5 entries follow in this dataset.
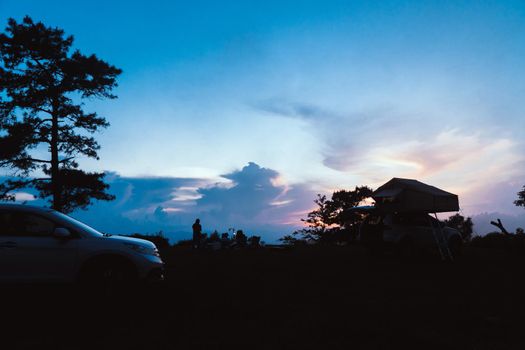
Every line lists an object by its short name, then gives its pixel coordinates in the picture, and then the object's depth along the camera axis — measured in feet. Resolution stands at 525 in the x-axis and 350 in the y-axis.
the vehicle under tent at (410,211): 46.98
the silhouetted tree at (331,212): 153.58
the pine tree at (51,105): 76.64
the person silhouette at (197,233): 75.36
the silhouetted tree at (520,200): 137.49
